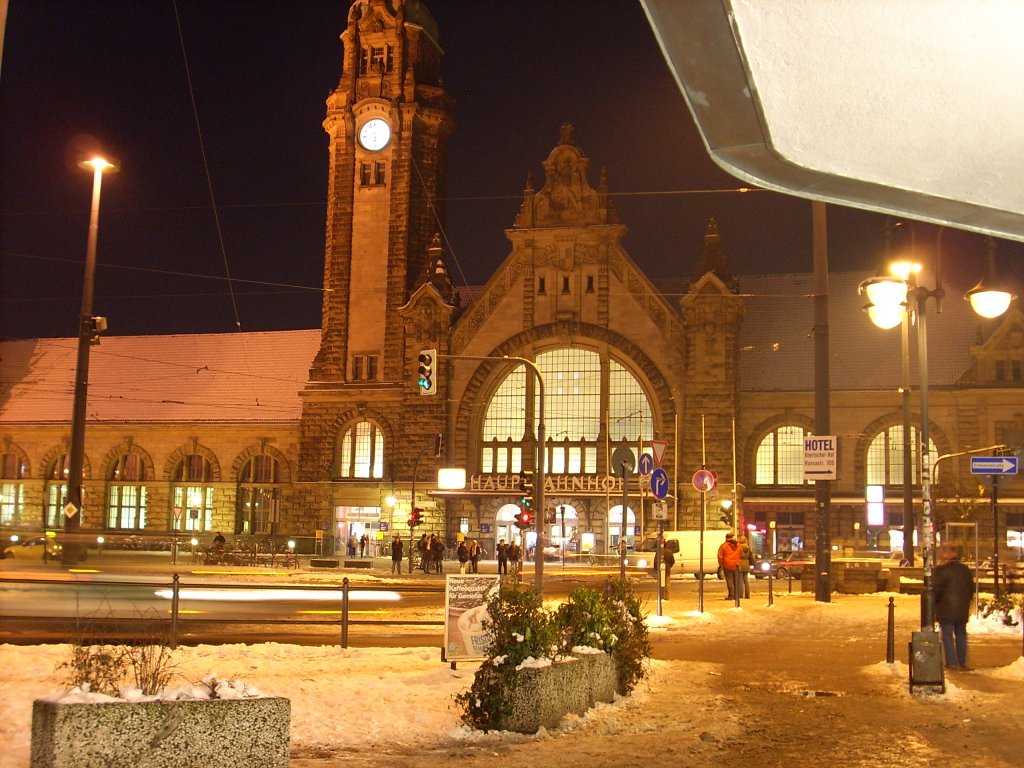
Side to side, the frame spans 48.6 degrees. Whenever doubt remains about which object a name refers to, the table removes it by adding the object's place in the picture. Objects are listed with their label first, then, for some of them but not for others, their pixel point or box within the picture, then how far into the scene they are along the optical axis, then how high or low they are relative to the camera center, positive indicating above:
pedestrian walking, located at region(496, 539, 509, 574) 43.31 -1.49
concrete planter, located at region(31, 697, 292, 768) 7.09 -1.43
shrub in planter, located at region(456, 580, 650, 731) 10.59 -1.21
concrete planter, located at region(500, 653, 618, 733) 10.59 -1.70
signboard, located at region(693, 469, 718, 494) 27.55 +0.96
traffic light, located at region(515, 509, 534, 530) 33.06 -0.08
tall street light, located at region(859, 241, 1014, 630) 14.02 +2.82
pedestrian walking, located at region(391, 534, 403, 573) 46.97 -1.61
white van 46.72 -1.47
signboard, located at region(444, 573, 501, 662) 14.06 -1.21
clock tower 60.28 +14.70
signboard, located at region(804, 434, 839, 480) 24.89 +1.45
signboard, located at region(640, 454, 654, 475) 23.27 +1.14
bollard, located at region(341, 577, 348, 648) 16.30 -1.50
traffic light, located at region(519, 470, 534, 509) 30.70 +0.88
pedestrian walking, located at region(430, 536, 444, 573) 47.47 -1.51
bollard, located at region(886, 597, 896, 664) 15.65 -1.65
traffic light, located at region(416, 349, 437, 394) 28.83 +3.64
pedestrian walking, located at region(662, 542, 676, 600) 29.90 -1.17
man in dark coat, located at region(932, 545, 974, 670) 15.25 -1.05
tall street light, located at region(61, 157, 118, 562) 33.12 +3.25
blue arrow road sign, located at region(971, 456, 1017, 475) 19.95 +1.05
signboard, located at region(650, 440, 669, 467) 24.48 +1.53
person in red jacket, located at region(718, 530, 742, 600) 27.36 -0.94
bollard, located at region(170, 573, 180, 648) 15.41 -1.32
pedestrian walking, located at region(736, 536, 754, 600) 28.10 -1.22
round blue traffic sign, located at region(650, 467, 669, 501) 22.69 +0.72
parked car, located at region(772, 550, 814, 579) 48.30 -1.72
